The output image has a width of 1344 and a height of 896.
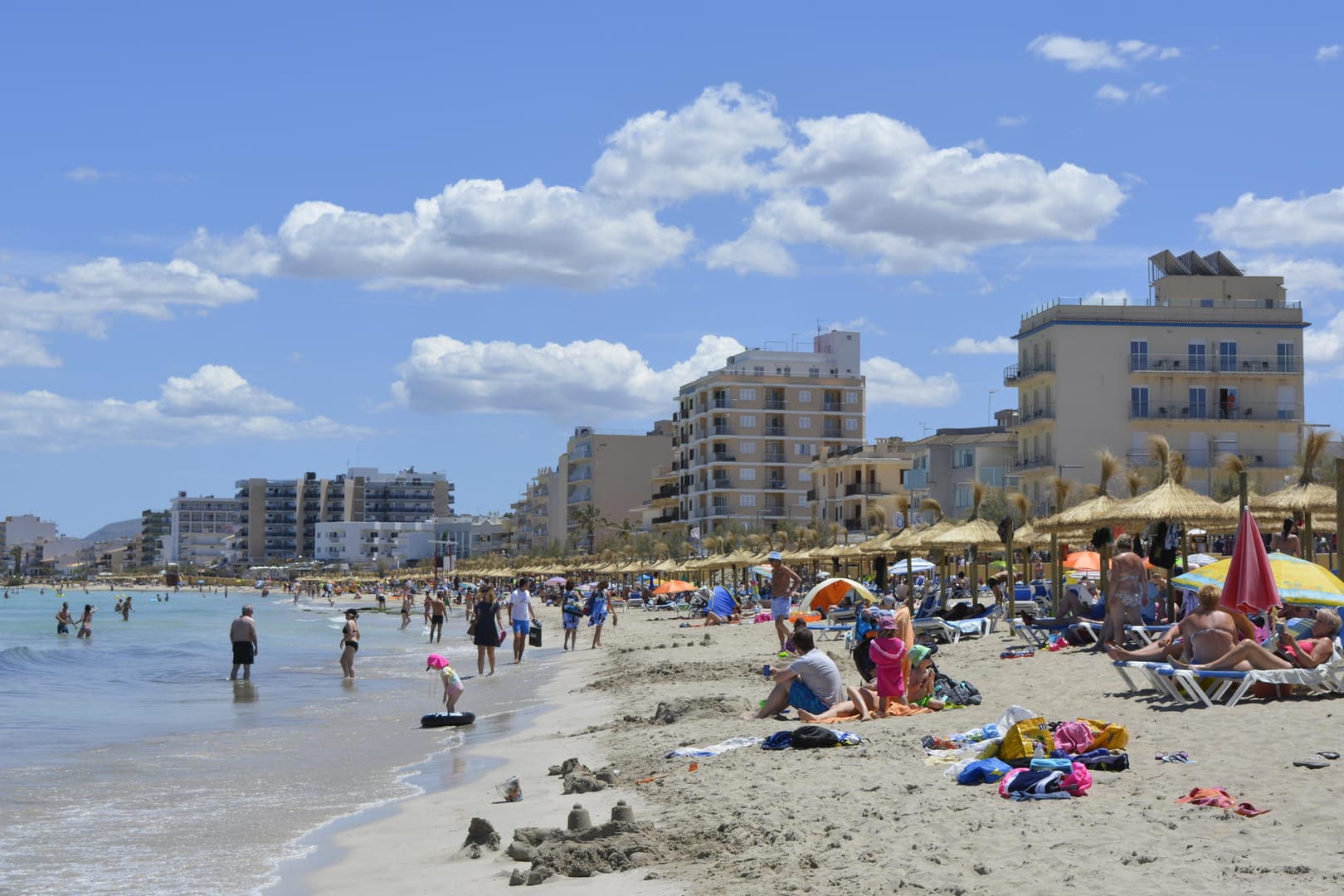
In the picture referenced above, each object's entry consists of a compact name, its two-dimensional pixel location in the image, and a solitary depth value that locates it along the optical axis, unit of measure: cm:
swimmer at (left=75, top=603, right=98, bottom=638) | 4919
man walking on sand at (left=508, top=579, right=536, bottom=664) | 2686
